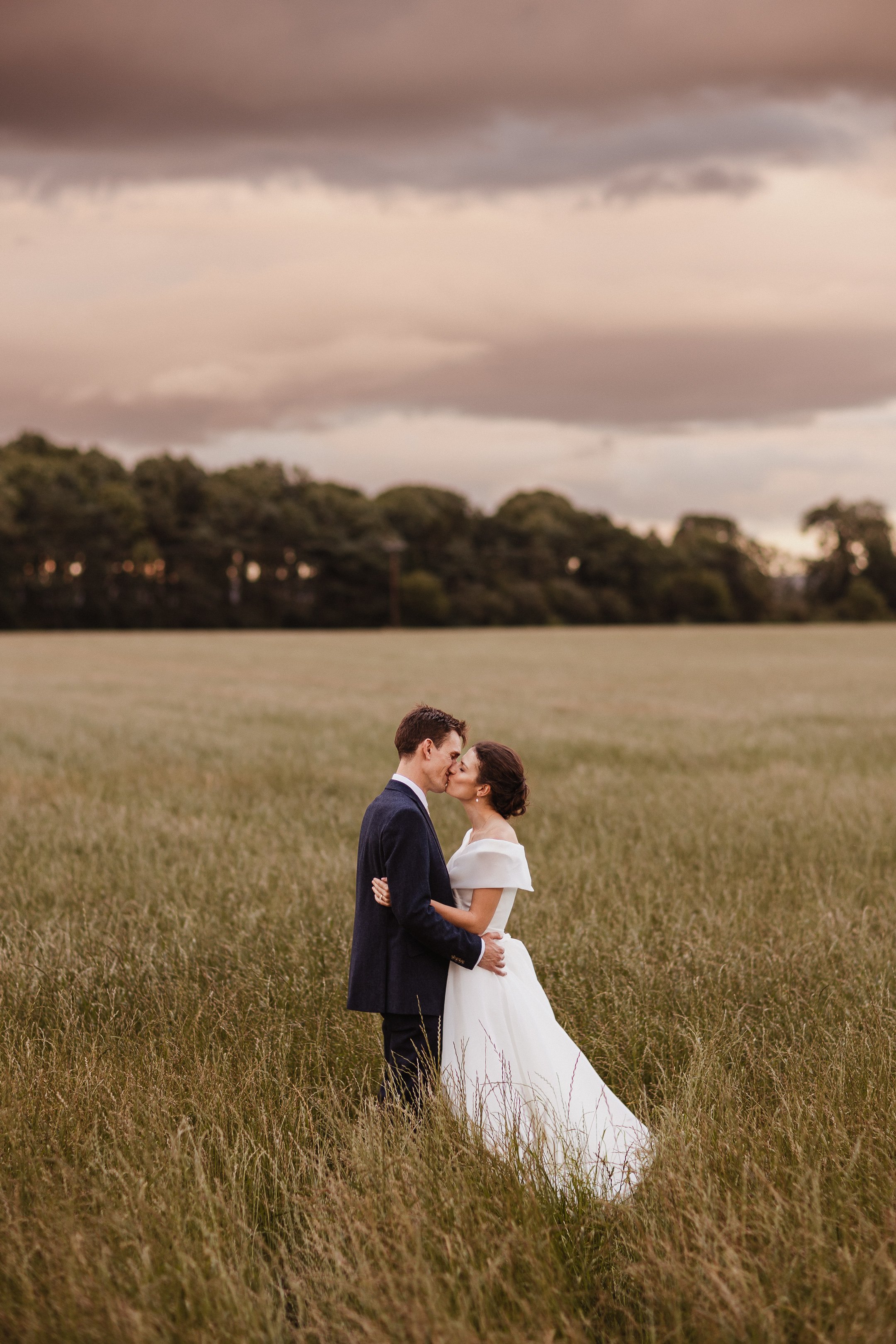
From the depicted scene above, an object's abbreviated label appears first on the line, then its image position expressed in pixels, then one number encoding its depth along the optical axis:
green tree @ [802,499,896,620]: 137.75
